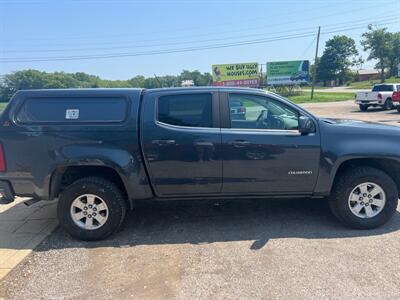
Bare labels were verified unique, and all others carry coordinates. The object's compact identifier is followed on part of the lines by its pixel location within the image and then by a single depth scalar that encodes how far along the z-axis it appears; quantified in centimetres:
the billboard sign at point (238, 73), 4131
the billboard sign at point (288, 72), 4453
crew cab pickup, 424
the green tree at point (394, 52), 8700
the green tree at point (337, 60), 9700
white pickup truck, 2248
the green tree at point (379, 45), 8719
